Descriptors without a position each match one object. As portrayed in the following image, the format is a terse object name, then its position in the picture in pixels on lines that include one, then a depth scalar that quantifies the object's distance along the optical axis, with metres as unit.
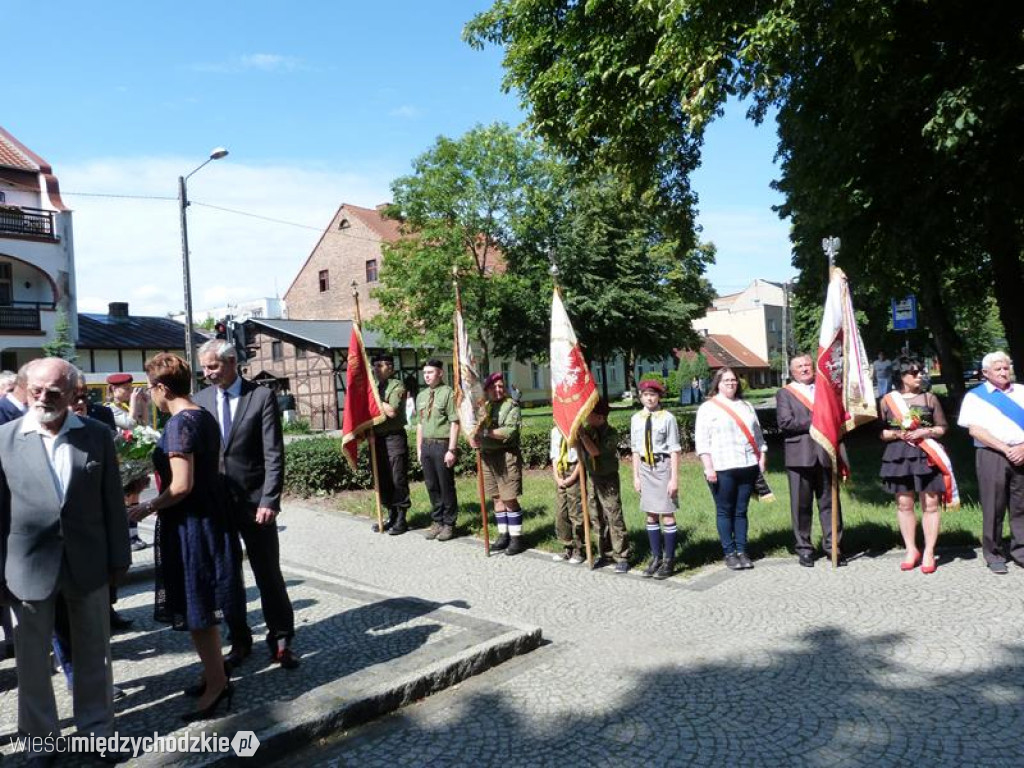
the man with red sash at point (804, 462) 7.43
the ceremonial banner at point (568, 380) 7.37
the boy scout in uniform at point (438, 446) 9.09
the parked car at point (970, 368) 60.54
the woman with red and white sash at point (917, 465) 6.93
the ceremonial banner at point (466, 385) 8.46
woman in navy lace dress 4.11
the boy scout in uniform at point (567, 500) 7.74
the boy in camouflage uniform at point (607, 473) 7.38
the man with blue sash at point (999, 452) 6.70
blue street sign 20.39
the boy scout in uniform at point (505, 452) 8.27
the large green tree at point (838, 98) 8.86
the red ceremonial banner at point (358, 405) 9.30
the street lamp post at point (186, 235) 20.40
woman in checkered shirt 7.20
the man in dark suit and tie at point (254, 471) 4.77
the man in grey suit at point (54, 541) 3.58
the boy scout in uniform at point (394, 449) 9.66
